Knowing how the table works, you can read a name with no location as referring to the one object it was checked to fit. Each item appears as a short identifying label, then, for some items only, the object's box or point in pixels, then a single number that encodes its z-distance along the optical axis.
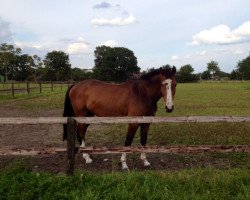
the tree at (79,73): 72.40
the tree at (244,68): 72.11
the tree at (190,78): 73.82
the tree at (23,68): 70.22
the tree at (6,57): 58.19
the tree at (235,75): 87.90
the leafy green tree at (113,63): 65.05
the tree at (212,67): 110.75
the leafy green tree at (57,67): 66.31
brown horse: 4.90
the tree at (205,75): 104.50
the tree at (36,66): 69.96
